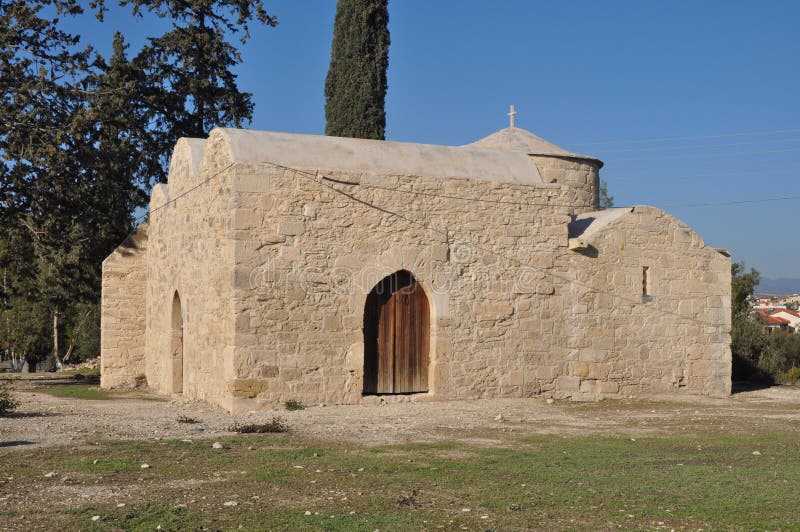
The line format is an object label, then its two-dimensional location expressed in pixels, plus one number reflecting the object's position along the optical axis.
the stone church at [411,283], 11.90
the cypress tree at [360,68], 19.28
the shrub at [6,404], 10.70
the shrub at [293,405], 11.73
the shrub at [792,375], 17.83
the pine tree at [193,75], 21.09
